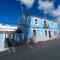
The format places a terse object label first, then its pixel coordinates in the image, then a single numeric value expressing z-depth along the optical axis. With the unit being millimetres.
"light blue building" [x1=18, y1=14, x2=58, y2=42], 9594
